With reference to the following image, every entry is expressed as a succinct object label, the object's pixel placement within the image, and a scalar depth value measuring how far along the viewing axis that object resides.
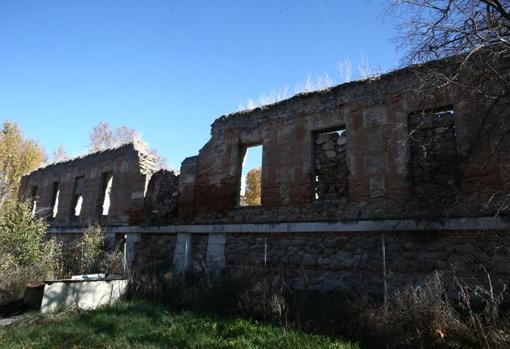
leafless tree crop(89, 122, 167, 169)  33.46
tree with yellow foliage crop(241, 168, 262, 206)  31.95
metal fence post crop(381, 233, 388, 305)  7.77
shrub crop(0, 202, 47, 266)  11.09
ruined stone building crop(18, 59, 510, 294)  7.72
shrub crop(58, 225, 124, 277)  12.53
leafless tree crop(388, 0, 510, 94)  5.82
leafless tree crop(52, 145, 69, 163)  38.13
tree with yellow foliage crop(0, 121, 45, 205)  29.20
